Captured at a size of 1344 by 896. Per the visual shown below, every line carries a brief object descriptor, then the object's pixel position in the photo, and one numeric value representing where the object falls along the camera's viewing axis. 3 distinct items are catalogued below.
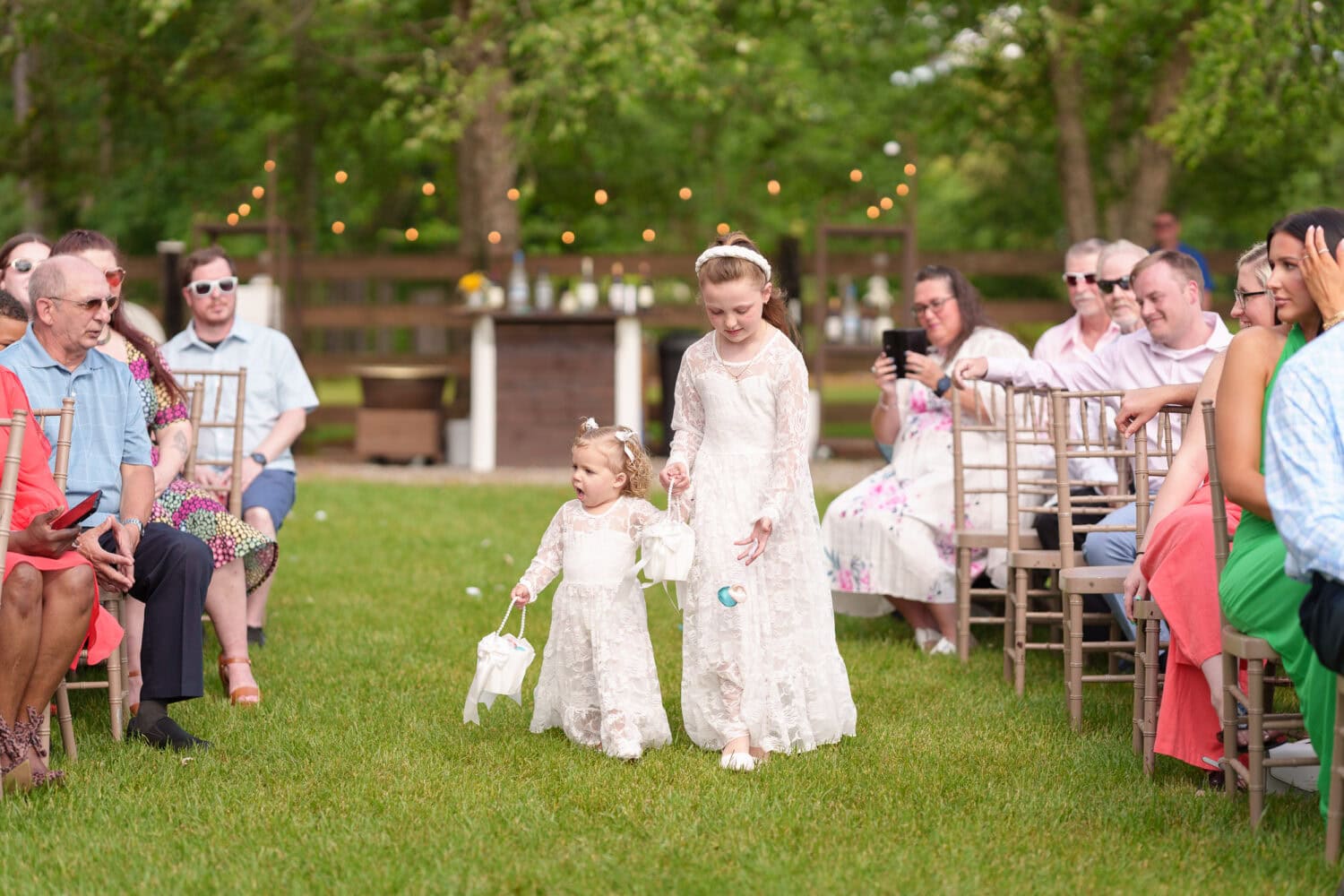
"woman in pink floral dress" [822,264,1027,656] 6.79
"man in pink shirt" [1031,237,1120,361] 7.16
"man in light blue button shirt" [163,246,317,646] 6.74
